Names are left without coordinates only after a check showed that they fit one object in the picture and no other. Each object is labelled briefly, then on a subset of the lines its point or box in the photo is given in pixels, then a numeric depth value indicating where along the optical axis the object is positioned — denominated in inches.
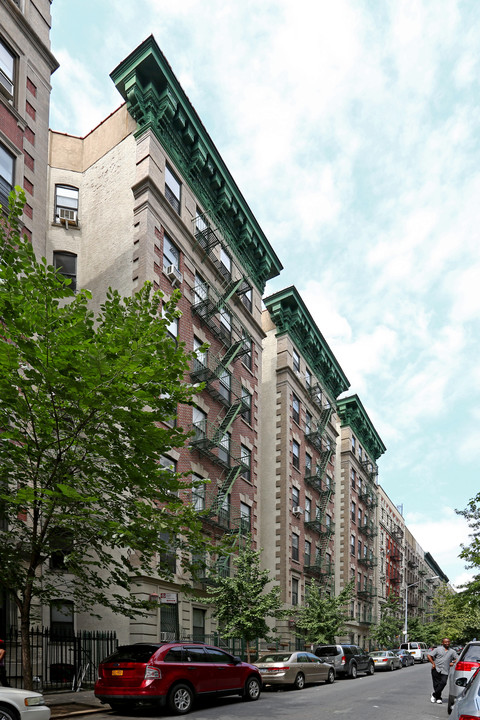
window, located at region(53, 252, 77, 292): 1112.8
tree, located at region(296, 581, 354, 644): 1398.9
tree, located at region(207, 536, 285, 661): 987.3
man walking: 722.8
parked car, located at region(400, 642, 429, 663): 2343.8
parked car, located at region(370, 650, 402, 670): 1621.6
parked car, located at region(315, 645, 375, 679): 1202.6
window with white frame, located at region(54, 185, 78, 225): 1128.2
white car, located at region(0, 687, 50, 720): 415.8
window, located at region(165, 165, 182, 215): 1101.7
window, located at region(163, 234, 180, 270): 1072.2
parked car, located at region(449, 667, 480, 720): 270.1
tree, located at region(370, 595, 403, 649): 2268.7
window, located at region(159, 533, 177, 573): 928.8
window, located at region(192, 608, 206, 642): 1051.9
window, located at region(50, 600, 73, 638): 870.4
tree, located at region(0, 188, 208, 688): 478.6
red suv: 566.9
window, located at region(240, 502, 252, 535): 1246.9
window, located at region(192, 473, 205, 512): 1072.8
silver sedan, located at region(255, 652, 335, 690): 893.8
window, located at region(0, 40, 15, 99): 802.8
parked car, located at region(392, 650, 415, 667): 1940.2
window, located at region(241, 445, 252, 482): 1314.0
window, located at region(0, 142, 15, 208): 767.1
